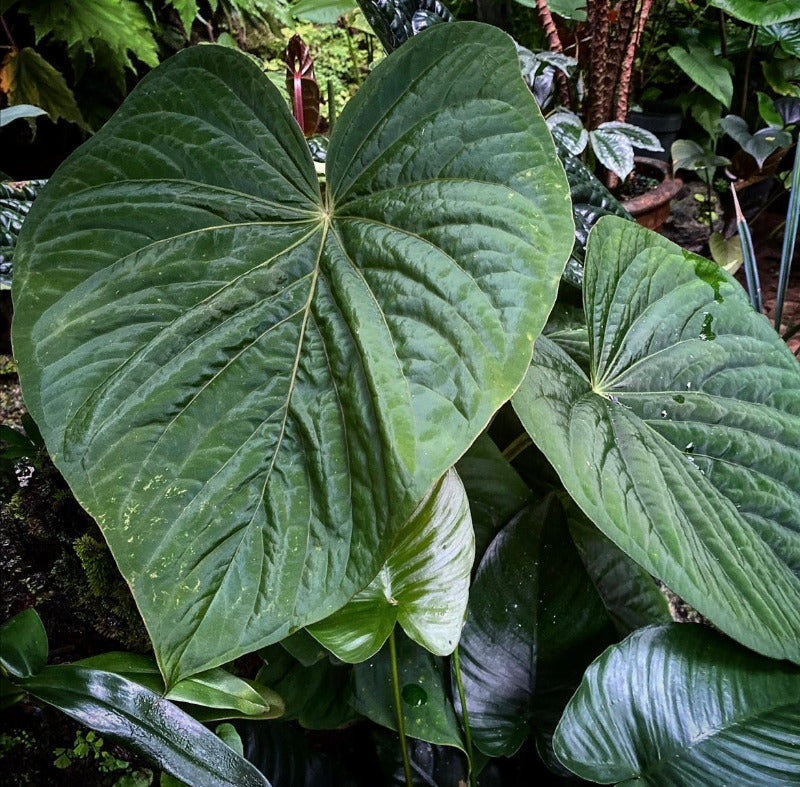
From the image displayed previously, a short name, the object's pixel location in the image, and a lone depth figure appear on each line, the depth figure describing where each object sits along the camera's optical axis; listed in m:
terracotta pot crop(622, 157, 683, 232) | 1.76
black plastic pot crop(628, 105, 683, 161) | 2.48
